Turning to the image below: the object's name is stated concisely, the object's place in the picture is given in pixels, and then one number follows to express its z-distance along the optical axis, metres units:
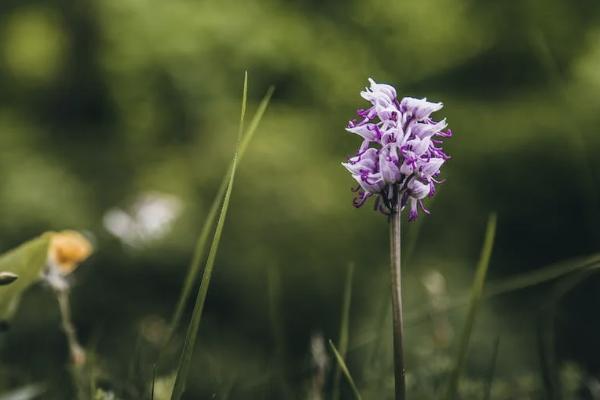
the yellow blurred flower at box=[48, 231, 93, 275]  1.27
